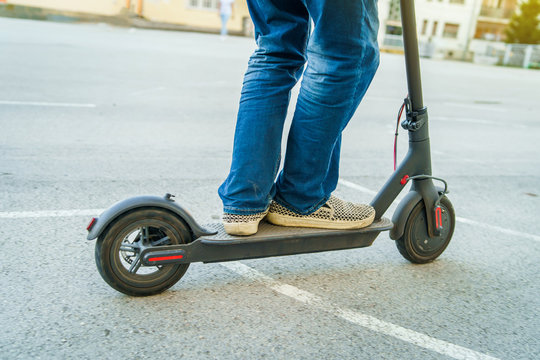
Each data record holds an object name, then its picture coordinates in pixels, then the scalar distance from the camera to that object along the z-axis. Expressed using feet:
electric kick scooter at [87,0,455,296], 6.73
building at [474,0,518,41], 188.85
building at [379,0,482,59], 170.09
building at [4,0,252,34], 102.83
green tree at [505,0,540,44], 156.15
